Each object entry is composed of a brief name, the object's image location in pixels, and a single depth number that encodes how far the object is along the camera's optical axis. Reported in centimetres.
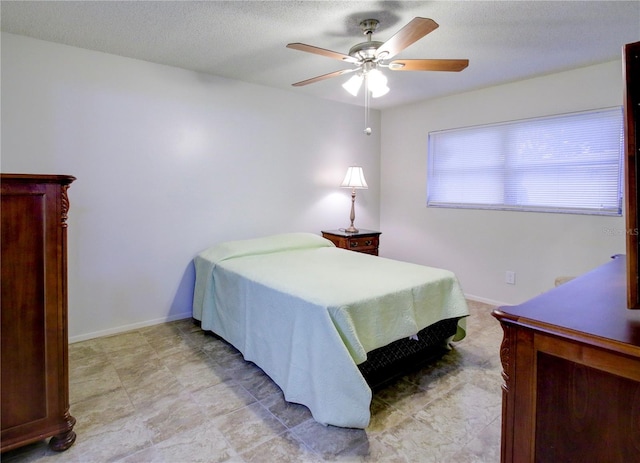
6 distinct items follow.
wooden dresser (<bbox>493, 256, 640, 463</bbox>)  72
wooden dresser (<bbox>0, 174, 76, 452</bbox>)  145
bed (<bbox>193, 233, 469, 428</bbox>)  175
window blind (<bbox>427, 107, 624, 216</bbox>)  296
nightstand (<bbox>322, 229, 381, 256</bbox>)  389
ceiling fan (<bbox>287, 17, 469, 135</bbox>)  191
